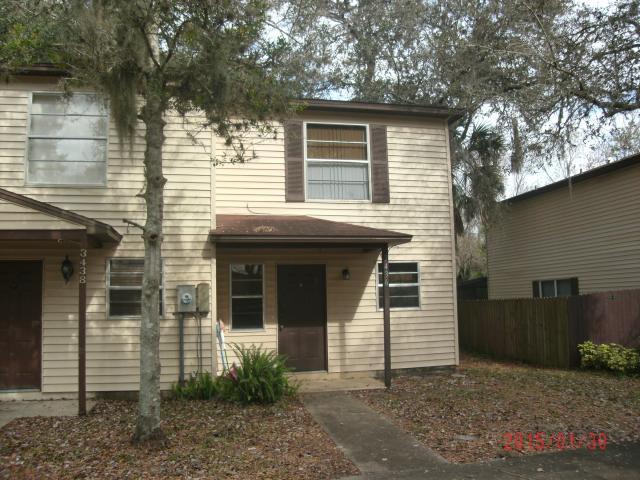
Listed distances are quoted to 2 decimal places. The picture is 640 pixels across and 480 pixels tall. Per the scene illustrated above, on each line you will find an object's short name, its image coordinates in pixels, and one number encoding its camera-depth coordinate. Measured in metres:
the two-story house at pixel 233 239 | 9.03
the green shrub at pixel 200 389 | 8.61
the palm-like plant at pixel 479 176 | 16.45
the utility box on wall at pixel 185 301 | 9.08
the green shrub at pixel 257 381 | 8.29
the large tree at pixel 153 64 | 6.33
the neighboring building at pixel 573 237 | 13.51
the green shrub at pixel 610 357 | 11.14
